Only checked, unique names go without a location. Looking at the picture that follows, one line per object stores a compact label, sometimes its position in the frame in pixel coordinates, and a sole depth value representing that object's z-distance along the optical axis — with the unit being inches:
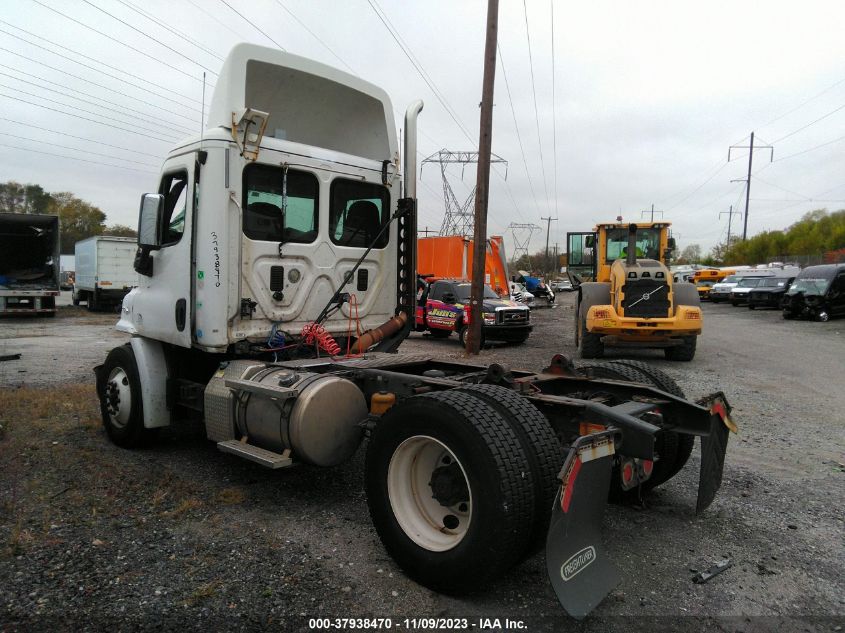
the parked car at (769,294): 1146.7
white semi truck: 117.2
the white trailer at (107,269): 989.2
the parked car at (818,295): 874.8
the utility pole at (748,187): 2522.1
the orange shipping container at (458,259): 869.8
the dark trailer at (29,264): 822.5
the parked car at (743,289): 1231.8
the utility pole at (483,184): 515.2
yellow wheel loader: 473.7
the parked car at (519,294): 1096.9
